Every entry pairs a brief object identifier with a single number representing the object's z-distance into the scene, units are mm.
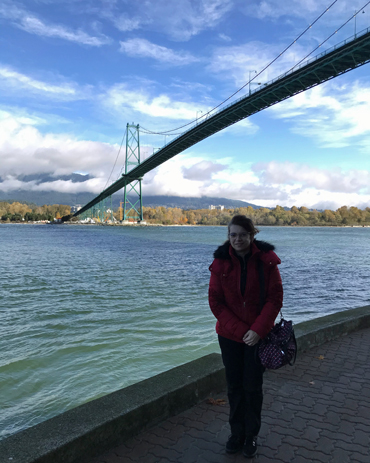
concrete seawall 1911
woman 2076
